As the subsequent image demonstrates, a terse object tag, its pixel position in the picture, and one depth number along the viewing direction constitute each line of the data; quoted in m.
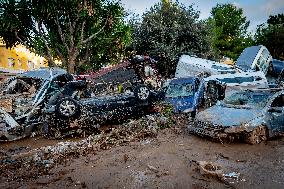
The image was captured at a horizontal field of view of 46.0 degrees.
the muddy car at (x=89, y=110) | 10.38
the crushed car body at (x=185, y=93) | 12.41
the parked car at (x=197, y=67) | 16.50
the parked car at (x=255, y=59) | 18.36
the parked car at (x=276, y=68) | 19.91
